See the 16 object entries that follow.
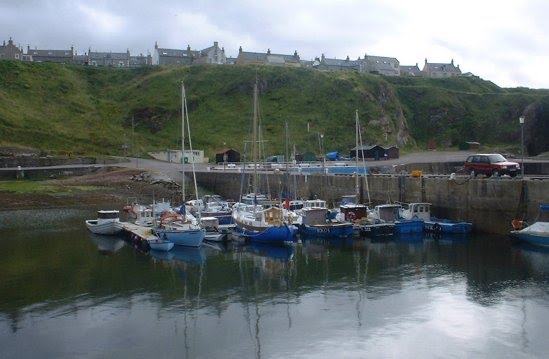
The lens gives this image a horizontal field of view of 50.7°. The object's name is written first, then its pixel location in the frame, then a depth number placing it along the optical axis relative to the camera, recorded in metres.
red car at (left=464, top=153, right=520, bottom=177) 50.31
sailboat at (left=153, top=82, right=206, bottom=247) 43.00
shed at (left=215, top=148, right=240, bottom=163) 95.81
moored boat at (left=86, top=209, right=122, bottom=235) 50.81
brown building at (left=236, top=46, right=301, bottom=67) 170.25
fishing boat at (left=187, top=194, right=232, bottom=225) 51.31
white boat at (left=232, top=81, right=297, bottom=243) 44.50
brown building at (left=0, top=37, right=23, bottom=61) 173.75
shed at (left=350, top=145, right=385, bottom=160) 92.56
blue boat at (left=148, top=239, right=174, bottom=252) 42.25
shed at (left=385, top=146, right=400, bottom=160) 92.94
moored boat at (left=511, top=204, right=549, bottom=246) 40.53
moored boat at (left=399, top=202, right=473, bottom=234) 47.41
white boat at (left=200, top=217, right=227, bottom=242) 46.81
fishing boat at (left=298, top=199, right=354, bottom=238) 47.81
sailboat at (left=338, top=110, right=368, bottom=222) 50.25
